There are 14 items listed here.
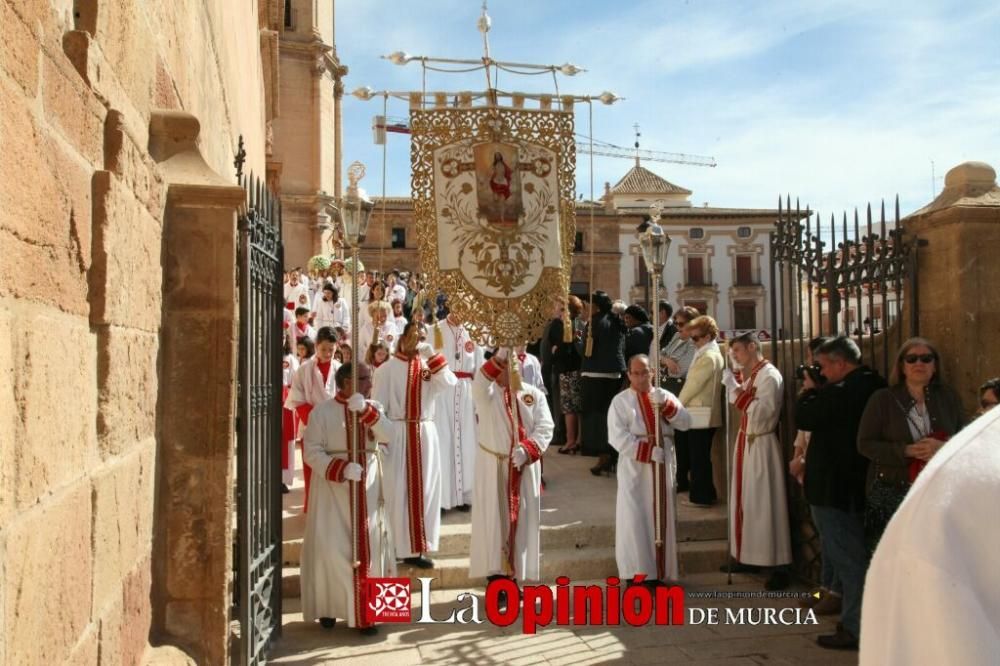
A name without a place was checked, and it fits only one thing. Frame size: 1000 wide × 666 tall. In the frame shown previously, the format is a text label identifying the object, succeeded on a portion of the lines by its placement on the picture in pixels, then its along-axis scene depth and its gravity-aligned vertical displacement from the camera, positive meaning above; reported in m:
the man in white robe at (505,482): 6.73 -1.10
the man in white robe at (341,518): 5.96 -1.21
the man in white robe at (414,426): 7.44 -0.74
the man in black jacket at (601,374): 10.30 -0.39
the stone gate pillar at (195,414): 3.41 -0.28
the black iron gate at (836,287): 6.12 +0.39
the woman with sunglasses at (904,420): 5.08 -0.48
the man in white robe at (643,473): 6.82 -1.05
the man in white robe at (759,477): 6.91 -1.10
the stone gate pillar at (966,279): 5.65 +0.39
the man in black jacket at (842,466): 5.60 -0.82
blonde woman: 8.12 -0.49
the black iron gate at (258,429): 4.52 -0.48
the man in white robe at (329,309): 15.60 +0.61
